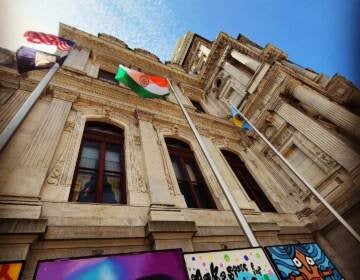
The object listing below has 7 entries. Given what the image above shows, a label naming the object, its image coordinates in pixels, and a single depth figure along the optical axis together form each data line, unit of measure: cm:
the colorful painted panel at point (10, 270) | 244
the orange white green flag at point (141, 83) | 808
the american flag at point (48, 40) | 679
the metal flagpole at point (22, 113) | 397
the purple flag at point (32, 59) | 584
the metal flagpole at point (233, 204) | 388
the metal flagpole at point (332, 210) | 526
